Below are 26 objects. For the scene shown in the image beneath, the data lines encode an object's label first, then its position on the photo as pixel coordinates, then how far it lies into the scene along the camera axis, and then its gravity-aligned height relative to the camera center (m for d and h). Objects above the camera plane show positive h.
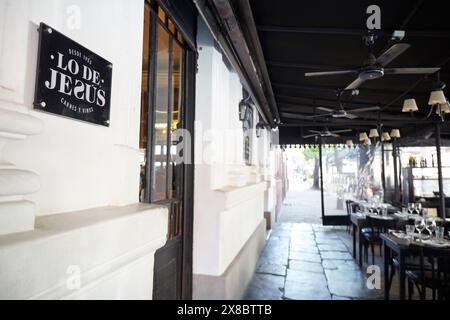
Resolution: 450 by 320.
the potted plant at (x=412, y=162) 8.42 +0.53
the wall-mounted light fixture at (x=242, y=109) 4.15 +1.06
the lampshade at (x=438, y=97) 3.96 +1.22
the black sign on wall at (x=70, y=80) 0.89 +0.36
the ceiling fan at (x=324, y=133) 7.64 +1.30
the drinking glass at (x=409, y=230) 3.40 -0.65
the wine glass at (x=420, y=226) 3.39 -0.59
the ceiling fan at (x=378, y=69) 3.04 +1.32
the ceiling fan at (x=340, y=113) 5.18 +1.29
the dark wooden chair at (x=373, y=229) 4.52 -0.92
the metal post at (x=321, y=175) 7.84 +0.10
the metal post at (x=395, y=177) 8.27 +0.07
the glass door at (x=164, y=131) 1.89 +0.34
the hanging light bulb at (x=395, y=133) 7.64 +1.30
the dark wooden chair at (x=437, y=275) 2.77 -1.02
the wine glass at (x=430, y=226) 3.31 -0.57
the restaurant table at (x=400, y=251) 2.99 -0.82
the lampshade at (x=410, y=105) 4.82 +1.34
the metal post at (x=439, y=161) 5.55 +0.40
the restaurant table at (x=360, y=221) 4.66 -0.77
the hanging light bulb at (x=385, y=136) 7.84 +1.26
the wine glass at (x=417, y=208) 4.92 -0.53
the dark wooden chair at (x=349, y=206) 6.52 -0.67
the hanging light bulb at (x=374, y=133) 7.47 +1.29
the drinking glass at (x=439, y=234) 3.09 -0.64
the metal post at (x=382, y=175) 8.38 +0.11
